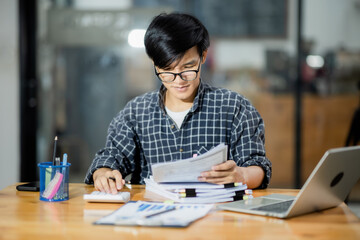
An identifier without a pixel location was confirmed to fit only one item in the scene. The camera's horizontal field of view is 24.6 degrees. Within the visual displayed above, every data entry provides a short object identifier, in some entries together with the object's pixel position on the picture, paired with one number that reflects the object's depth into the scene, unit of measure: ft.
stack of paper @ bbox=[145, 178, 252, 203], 7.29
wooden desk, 6.41
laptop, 6.69
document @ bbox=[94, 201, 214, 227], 6.61
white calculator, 7.29
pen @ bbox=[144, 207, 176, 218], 6.79
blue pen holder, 7.43
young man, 8.13
